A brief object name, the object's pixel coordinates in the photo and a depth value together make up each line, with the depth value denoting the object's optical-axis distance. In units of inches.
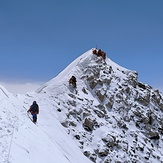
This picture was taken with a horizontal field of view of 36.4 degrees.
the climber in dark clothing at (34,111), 868.4
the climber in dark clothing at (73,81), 1395.2
